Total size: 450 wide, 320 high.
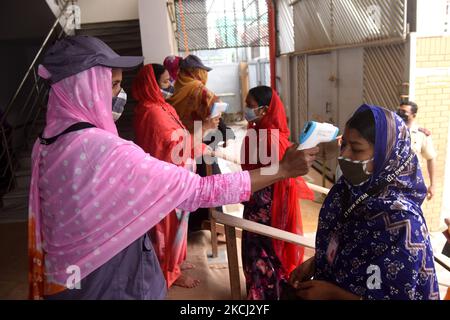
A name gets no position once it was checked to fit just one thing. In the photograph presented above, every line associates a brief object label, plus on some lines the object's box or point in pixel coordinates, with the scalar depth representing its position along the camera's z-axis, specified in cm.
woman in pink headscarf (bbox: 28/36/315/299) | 113
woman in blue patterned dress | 122
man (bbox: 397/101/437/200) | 347
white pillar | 429
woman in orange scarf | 329
